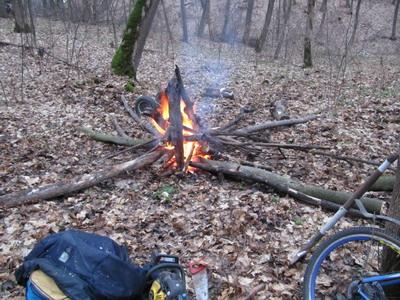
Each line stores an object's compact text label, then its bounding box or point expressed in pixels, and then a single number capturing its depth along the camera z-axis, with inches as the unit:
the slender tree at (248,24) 1015.6
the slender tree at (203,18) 1091.2
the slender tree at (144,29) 474.0
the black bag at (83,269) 121.2
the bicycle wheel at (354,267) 117.6
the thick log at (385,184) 207.3
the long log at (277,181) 193.9
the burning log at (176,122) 251.0
